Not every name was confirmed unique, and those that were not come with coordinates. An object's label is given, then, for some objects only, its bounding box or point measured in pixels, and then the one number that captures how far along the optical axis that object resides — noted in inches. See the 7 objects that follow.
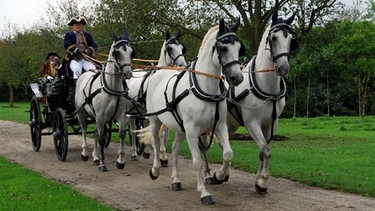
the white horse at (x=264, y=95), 291.0
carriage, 457.4
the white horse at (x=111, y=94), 381.7
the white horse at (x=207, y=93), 265.7
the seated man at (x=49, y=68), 520.7
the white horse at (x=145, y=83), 397.4
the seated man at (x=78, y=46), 464.4
